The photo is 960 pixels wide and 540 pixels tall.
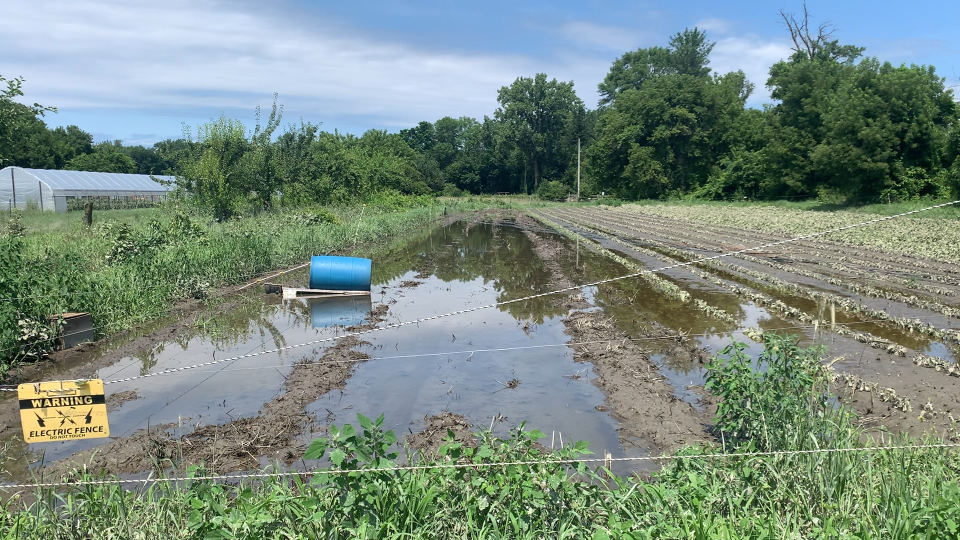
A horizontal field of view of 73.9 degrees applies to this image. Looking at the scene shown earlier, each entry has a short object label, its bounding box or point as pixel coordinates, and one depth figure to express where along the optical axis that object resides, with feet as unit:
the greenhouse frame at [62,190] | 127.44
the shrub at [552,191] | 240.73
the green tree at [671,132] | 195.62
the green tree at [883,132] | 107.04
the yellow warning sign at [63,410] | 13.60
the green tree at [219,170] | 76.95
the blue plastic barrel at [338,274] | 45.29
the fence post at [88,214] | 73.17
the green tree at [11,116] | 57.36
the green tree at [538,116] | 271.49
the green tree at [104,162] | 259.35
